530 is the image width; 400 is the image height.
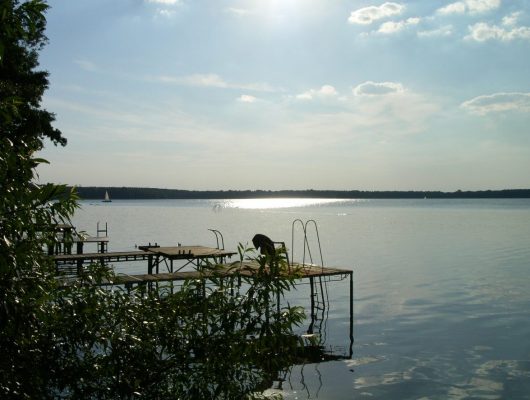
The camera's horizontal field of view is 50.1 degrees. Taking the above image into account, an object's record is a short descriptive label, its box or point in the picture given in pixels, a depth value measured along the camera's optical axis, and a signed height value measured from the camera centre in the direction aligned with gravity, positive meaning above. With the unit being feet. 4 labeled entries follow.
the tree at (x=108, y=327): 16.15 -4.61
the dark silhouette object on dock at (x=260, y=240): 71.00 -5.67
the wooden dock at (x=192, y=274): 68.03 -10.28
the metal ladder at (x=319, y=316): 84.61 -19.80
